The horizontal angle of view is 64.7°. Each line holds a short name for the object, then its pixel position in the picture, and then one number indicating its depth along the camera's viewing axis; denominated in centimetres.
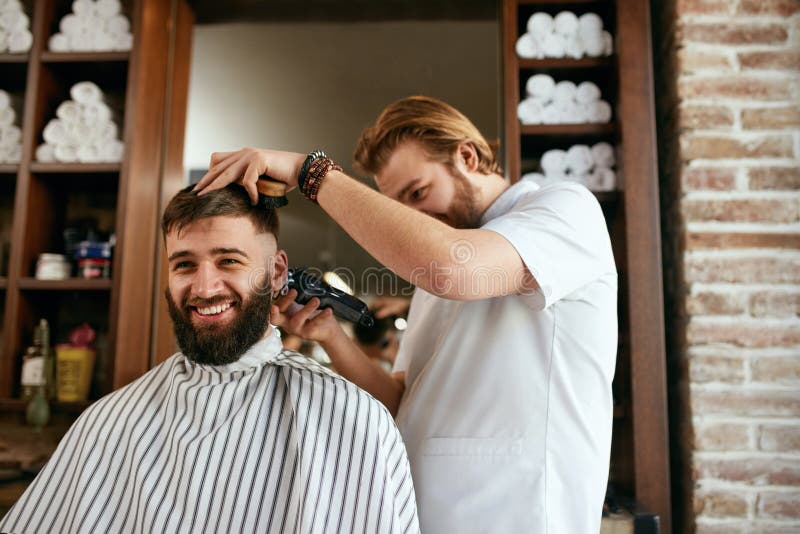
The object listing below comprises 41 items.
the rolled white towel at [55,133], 250
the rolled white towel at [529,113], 234
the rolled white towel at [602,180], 231
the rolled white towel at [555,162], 235
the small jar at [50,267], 246
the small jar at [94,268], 246
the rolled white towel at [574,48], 237
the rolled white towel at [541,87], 236
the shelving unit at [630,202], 210
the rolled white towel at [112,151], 249
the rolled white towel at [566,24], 237
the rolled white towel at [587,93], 236
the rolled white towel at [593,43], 236
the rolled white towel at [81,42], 254
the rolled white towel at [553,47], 236
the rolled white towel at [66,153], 248
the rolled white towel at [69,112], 253
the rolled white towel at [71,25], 255
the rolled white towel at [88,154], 249
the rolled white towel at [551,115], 234
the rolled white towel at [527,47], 235
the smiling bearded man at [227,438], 128
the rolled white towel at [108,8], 257
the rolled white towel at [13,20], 256
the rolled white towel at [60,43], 254
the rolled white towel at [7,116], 258
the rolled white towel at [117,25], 255
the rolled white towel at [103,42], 254
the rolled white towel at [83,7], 256
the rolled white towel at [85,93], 254
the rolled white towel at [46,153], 250
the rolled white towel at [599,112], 235
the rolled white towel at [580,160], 235
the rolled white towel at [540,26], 237
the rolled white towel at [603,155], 233
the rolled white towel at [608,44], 236
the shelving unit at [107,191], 240
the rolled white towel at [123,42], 253
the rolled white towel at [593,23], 237
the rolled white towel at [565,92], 236
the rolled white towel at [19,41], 254
